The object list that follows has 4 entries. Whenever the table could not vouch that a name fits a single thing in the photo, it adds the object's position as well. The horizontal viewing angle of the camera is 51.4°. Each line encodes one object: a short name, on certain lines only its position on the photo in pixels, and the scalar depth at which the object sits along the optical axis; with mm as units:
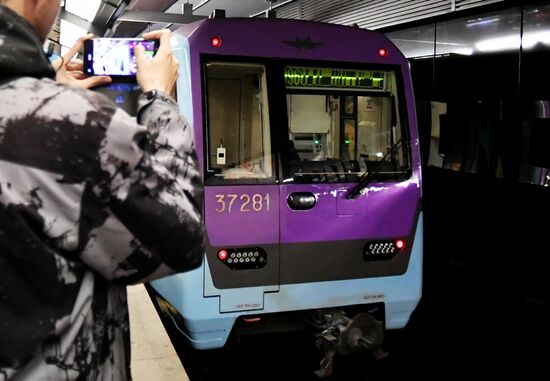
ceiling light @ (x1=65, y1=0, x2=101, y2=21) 10164
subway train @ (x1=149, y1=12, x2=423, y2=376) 3869
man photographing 1022
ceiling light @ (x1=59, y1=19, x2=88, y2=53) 13433
